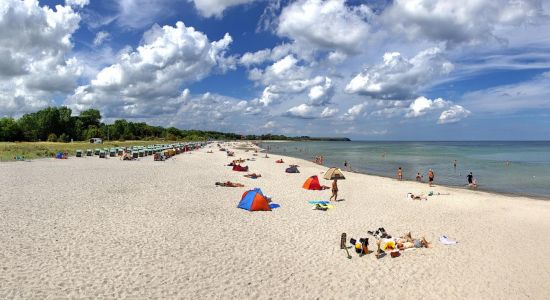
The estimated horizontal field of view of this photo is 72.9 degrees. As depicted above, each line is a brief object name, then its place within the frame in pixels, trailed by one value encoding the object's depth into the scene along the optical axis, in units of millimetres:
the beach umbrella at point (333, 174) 26786
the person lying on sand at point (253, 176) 27053
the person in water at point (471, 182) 26144
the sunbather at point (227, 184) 21781
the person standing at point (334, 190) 18188
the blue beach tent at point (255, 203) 15314
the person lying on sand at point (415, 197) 19688
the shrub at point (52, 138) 90238
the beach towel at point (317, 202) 16781
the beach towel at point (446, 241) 11423
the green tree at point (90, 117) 114206
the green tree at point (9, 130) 86688
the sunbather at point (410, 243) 10703
